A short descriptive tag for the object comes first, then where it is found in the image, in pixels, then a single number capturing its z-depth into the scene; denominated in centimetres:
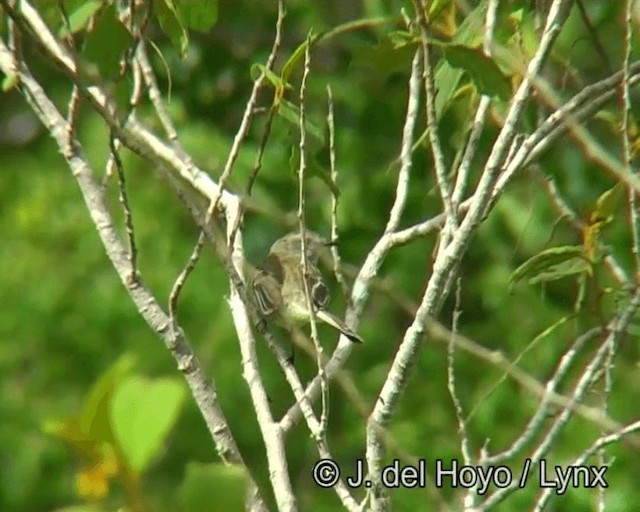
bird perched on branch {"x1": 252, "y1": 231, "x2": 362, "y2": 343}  820
